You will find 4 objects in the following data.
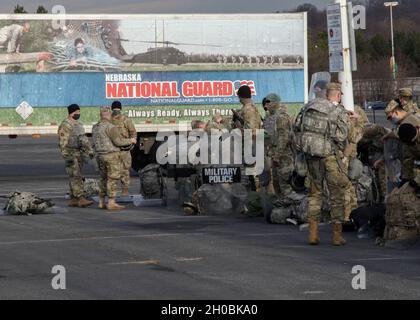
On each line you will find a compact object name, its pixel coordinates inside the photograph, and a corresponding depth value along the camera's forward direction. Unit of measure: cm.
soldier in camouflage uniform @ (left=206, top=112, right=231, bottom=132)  2256
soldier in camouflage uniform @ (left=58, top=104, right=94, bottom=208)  2156
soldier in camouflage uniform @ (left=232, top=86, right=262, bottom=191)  1995
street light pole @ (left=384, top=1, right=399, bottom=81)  8201
